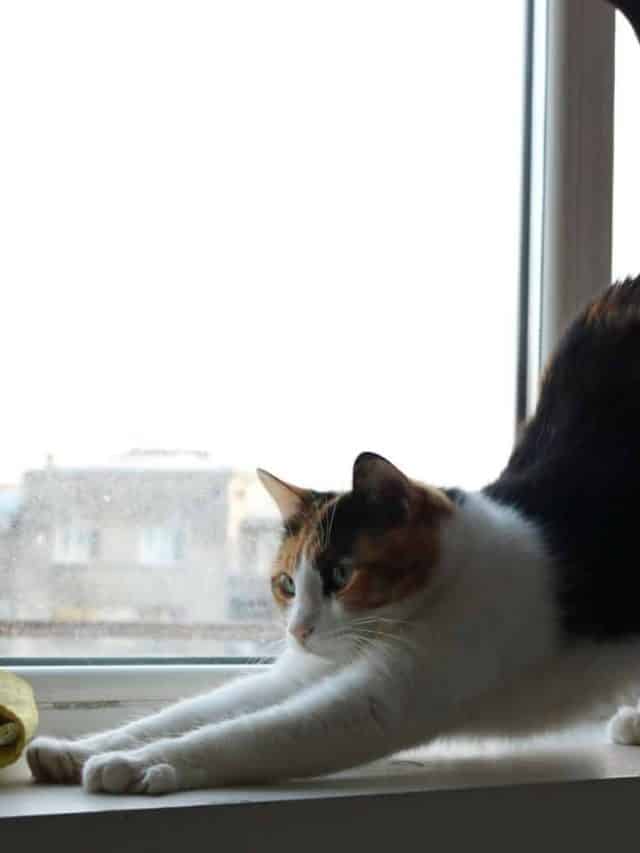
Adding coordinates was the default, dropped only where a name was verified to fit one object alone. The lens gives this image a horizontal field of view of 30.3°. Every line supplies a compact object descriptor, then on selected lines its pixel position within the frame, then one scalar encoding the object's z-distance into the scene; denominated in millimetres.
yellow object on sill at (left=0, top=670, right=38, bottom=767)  924
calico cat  920
